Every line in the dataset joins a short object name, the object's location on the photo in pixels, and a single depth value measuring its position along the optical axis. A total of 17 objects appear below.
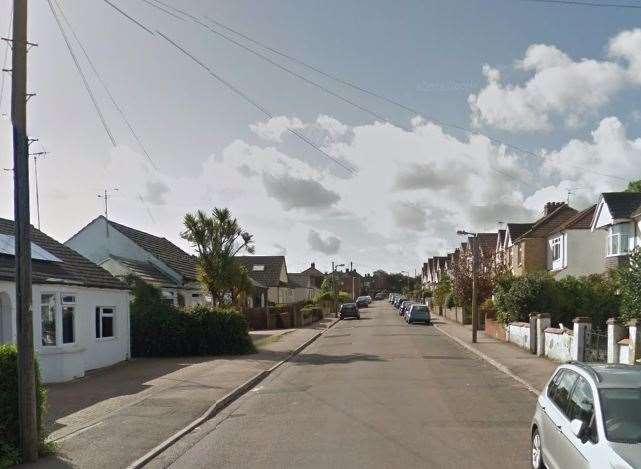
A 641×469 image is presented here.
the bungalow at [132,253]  32.88
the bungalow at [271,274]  70.56
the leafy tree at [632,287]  18.23
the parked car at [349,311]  59.00
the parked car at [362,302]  94.30
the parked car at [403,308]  58.81
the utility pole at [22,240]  8.27
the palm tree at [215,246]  29.06
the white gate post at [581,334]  18.09
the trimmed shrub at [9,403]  8.34
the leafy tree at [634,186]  54.87
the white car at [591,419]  5.48
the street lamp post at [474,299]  29.69
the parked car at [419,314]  47.78
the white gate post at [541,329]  22.38
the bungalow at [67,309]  16.92
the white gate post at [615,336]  15.84
